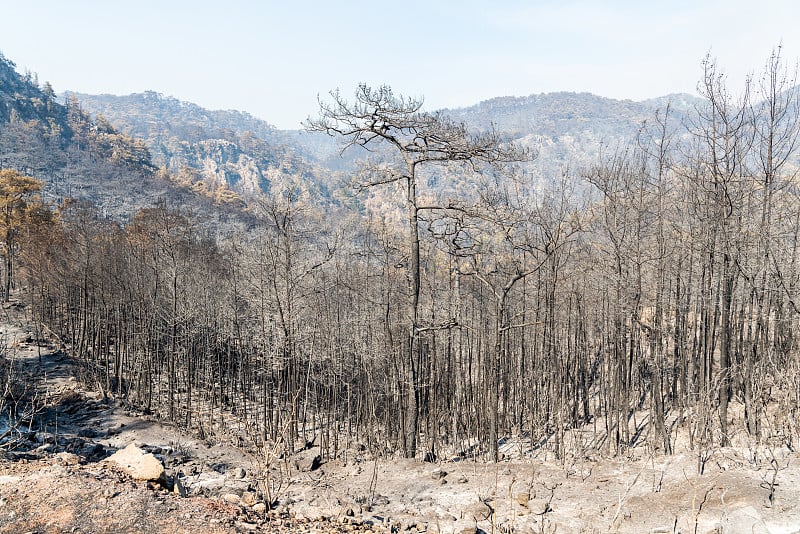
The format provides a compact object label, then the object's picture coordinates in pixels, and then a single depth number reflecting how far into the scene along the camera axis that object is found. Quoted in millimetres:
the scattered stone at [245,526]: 4898
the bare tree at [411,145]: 8688
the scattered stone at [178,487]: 5879
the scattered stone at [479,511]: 6145
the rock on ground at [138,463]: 5832
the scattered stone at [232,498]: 5904
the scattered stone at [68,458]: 6230
